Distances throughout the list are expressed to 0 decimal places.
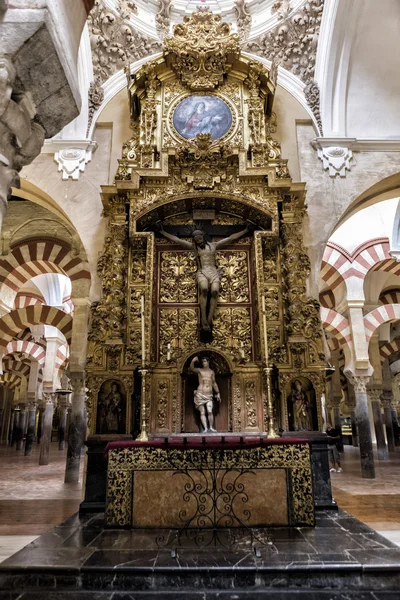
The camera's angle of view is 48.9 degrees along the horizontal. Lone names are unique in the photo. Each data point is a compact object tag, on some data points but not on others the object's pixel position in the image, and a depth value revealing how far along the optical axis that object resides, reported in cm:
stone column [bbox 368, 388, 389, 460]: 1409
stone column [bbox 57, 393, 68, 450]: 1780
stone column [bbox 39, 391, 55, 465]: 1284
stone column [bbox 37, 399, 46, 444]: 2925
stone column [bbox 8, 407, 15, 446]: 2632
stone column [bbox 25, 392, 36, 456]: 1702
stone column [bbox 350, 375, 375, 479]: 930
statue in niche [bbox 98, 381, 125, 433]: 601
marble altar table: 434
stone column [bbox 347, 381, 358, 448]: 1819
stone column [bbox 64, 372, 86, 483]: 913
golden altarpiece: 621
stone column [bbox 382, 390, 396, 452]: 1730
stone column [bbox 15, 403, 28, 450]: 2064
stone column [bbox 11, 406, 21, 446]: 2122
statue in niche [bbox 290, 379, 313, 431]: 609
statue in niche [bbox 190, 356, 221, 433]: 593
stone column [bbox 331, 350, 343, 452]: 1766
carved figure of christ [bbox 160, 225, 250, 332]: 649
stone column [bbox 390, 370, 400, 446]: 2336
